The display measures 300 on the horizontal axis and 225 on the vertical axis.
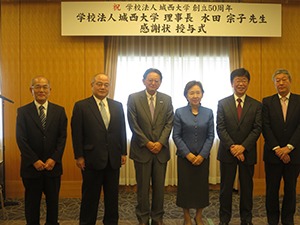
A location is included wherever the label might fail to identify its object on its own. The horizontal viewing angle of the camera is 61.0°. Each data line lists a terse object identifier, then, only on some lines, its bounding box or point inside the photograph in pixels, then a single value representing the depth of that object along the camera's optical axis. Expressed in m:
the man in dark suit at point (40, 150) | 2.43
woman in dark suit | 2.71
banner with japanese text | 3.82
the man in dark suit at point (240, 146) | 2.69
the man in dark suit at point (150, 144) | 2.72
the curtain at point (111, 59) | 4.19
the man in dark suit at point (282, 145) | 2.70
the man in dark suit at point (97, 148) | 2.54
